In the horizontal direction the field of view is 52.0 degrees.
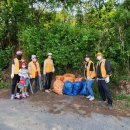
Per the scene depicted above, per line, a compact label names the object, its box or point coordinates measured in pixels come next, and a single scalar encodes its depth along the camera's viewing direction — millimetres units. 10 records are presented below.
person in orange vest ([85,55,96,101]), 4545
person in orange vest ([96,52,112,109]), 4293
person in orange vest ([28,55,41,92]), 4769
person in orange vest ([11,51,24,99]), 4632
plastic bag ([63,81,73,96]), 4772
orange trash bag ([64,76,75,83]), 4941
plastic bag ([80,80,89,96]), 4710
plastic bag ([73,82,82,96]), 4756
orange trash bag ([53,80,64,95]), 4837
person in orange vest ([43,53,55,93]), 4924
